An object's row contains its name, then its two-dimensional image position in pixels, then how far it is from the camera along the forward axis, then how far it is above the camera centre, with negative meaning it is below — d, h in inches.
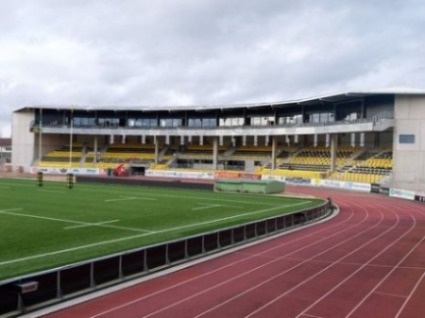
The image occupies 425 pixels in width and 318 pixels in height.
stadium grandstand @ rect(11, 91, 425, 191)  1977.1 +96.4
